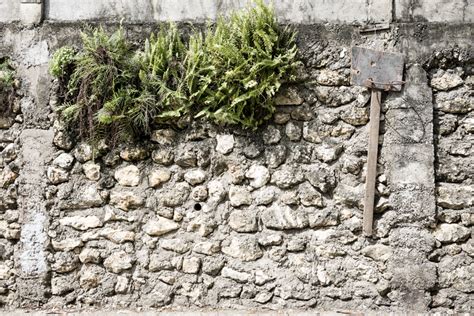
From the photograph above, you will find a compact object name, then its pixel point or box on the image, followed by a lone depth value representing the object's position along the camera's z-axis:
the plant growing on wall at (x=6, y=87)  6.20
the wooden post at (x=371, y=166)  5.77
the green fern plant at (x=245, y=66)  5.72
